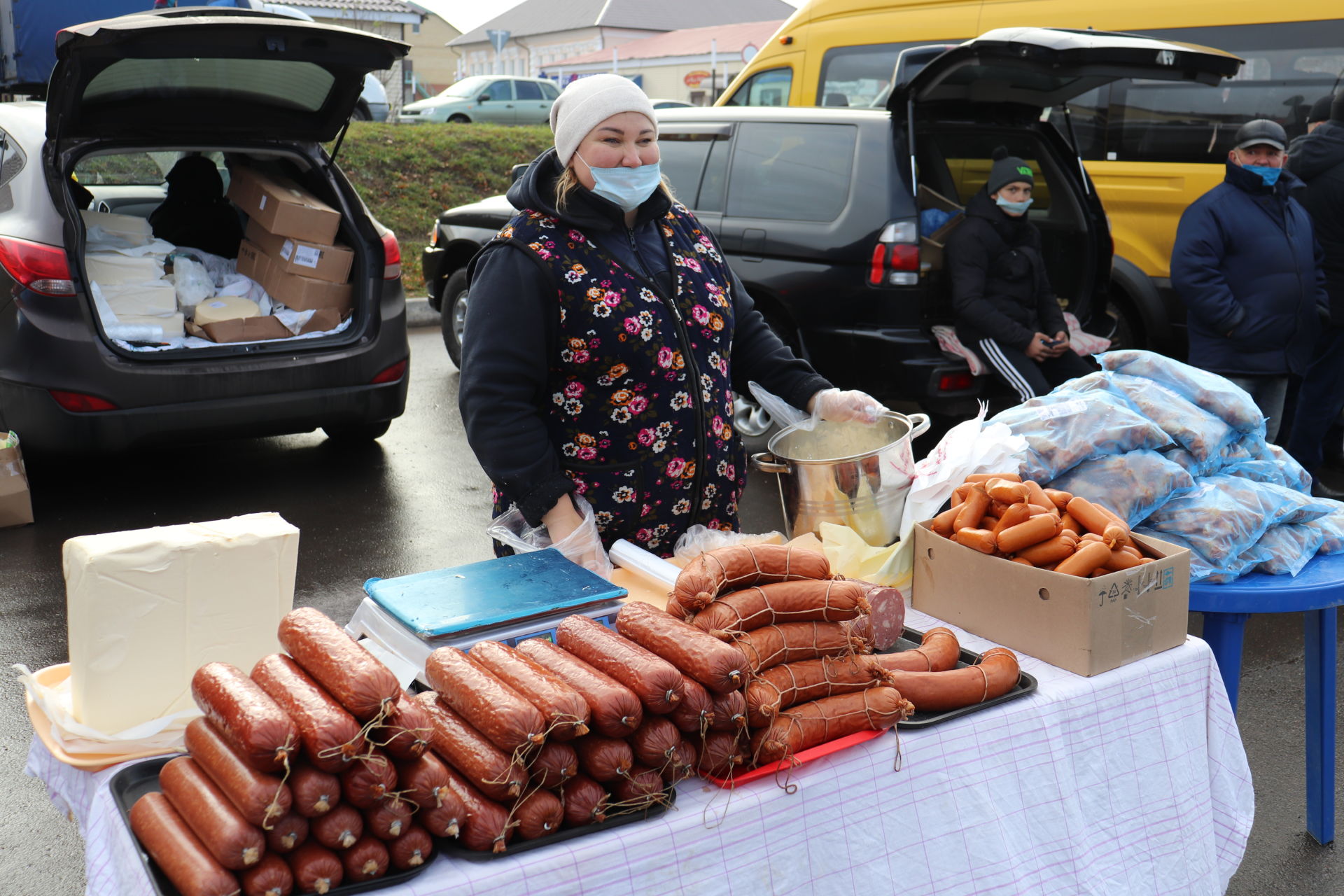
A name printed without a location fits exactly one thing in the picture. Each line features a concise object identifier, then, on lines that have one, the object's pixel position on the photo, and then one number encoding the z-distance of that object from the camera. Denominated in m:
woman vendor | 2.39
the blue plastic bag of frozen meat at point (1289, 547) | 2.58
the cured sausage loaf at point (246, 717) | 1.34
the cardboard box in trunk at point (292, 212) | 5.77
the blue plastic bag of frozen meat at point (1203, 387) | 2.84
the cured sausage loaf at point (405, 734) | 1.43
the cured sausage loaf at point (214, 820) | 1.33
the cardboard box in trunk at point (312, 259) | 5.85
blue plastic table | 2.50
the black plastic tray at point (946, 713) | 1.90
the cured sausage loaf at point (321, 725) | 1.36
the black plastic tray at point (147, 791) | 1.42
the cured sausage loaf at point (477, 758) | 1.48
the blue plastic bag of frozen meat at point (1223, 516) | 2.53
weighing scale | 1.92
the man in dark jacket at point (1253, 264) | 5.11
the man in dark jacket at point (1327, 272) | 5.46
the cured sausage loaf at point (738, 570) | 1.85
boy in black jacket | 5.31
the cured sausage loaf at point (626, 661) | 1.55
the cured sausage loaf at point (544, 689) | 1.50
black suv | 5.38
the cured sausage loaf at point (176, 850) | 1.33
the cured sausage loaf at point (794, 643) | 1.79
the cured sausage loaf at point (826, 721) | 1.72
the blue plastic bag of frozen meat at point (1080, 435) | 2.62
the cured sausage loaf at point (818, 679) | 1.79
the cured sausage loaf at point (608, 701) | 1.53
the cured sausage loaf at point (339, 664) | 1.42
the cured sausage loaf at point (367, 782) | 1.39
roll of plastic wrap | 2.27
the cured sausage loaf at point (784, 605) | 1.81
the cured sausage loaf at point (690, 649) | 1.59
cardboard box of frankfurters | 2.11
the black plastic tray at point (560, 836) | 1.51
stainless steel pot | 2.52
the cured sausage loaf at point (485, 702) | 1.47
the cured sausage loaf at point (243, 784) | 1.33
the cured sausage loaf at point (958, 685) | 1.93
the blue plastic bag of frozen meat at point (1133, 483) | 2.55
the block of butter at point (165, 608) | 1.70
